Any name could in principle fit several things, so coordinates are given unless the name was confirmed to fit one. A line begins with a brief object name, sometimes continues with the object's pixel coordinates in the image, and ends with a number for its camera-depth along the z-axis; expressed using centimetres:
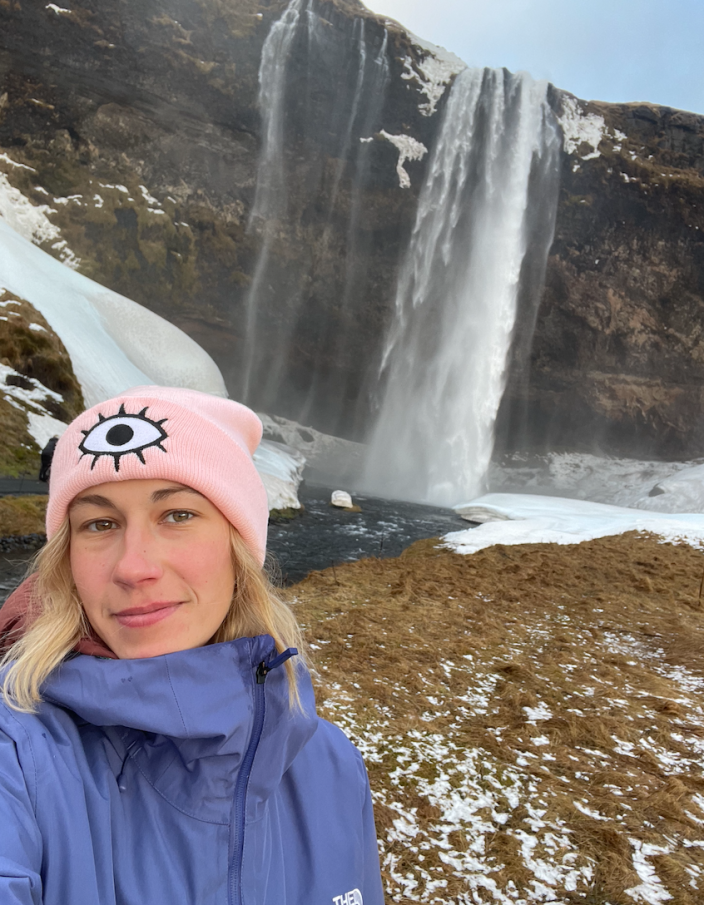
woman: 94
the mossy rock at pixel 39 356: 1366
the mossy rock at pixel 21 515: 848
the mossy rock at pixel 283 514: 1341
